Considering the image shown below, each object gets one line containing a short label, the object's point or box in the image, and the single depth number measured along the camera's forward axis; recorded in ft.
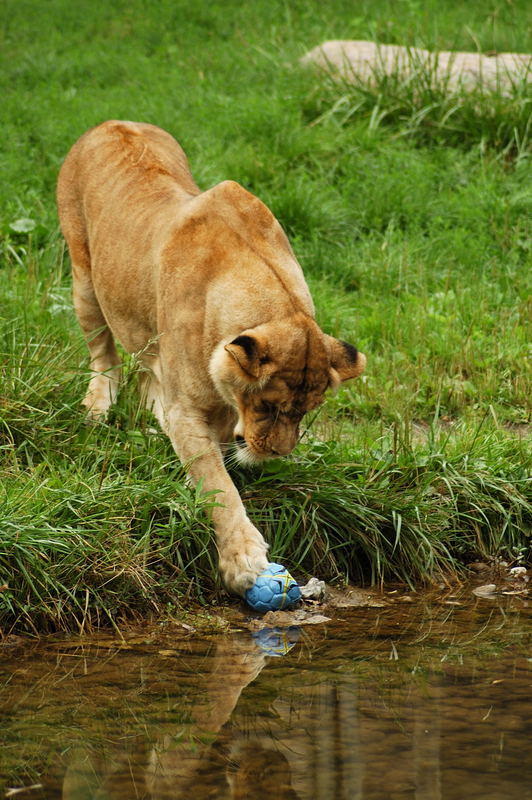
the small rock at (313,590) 32.01
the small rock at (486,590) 33.81
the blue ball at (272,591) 30.89
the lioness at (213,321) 30.94
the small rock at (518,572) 35.17
